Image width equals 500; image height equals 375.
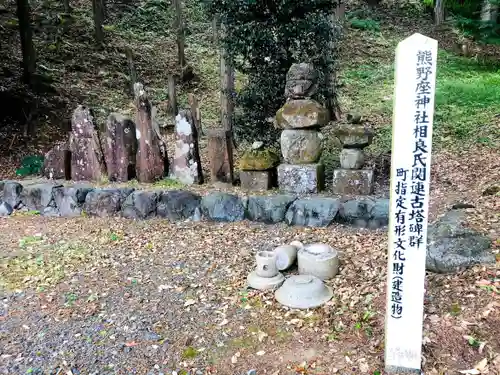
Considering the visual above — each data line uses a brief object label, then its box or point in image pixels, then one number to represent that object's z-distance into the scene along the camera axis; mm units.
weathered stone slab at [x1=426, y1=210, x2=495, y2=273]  3742
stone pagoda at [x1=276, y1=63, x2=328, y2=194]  5973
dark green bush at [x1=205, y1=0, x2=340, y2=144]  6938
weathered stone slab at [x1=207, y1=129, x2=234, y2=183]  6559
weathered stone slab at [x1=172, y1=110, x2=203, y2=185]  6637
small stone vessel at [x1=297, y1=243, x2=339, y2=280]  4098
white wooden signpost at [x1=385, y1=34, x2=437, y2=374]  2676
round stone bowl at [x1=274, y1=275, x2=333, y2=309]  3791
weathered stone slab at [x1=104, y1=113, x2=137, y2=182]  6820
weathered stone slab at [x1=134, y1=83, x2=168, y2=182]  6695
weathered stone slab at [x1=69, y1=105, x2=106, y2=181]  6941
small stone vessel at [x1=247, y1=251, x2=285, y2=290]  4098
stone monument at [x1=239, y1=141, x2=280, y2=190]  6305
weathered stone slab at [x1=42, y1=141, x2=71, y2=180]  7117
